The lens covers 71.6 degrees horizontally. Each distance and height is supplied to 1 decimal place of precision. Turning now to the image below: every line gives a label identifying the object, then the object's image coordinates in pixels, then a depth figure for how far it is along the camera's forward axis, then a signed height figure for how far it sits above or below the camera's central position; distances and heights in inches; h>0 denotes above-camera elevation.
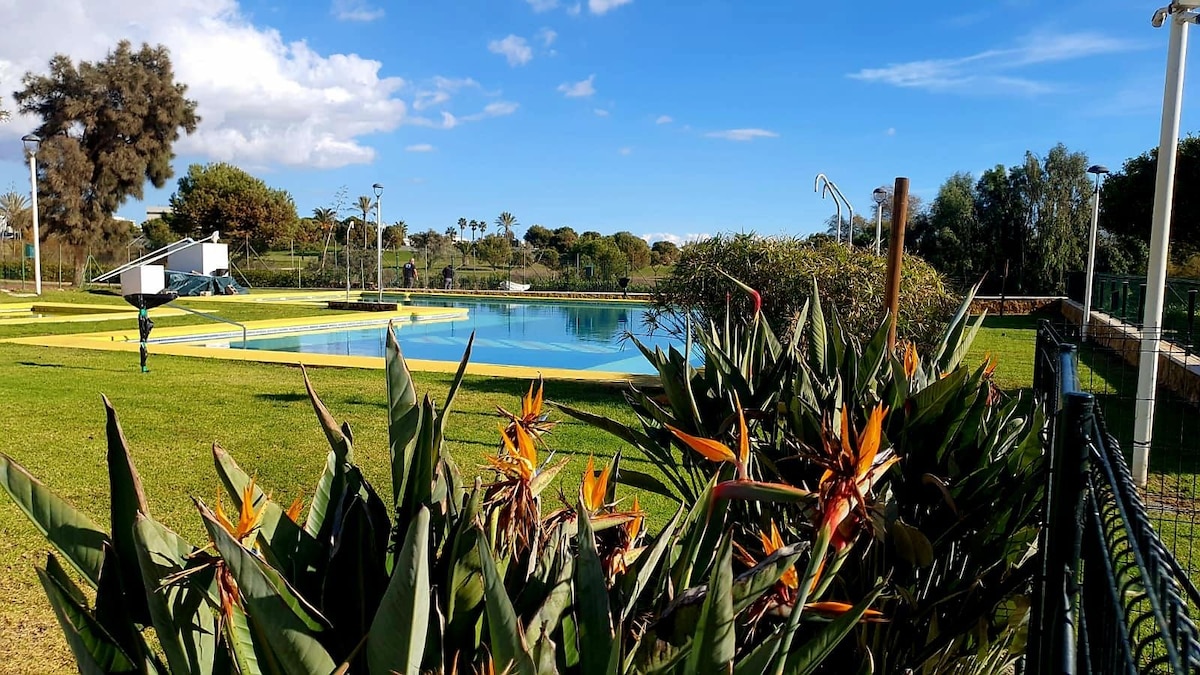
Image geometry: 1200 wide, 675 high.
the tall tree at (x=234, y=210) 1684.3 +115.2
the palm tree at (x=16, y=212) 1365.7 +83.0
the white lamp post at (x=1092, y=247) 532.2 +23.2
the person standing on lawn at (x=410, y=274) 1374.3 -8.1
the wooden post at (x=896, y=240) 136.9 +6.2
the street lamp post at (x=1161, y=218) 208.8 +16.6
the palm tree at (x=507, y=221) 2330.2 +140.3
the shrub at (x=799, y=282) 302.0 -2.3
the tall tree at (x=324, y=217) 2053.6 +130.9
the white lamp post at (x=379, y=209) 935.0 +70.0
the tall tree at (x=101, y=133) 1190.3 +195.4
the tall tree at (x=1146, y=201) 762.2 +81.1
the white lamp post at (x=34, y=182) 858.1 +85.1
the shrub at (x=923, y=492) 78.7 -20.8
